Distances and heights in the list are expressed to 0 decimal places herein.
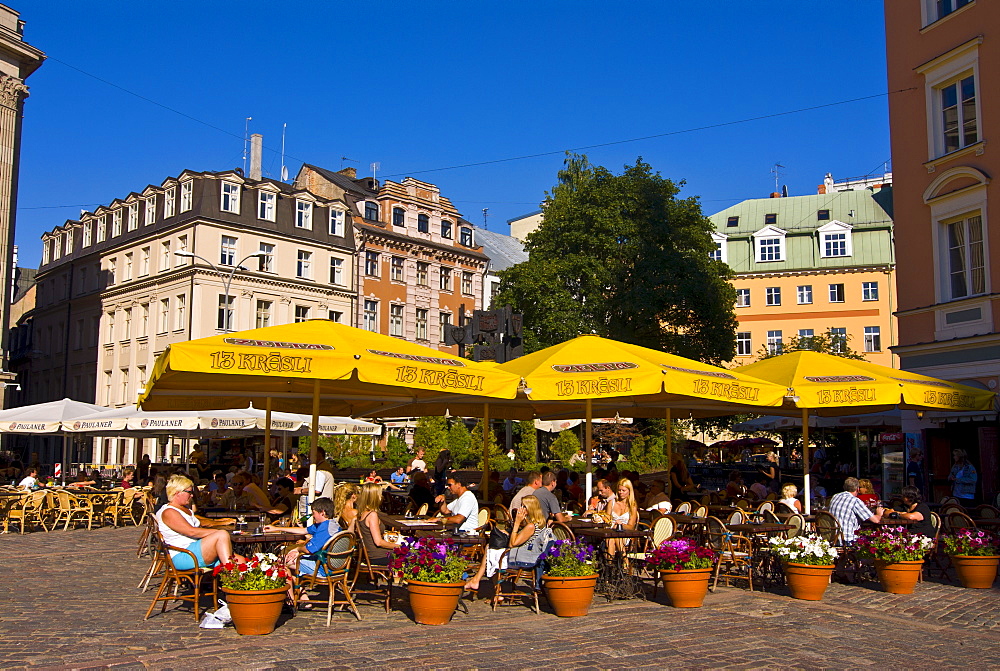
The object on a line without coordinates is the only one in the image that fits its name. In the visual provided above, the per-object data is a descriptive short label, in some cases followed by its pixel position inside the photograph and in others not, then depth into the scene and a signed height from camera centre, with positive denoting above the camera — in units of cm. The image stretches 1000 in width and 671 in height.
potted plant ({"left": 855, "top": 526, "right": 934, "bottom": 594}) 1088 -138
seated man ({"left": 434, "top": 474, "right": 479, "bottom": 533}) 1099 -90
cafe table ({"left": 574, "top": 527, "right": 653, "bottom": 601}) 1017 -153
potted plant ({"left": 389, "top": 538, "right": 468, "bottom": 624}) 859 -132
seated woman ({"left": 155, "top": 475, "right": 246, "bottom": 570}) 883 -98
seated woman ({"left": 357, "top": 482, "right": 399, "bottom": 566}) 971 -89
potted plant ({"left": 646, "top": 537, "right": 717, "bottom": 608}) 955 -138
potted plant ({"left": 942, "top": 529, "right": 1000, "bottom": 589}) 1129 -145
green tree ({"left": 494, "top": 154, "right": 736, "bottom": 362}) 3900 +729
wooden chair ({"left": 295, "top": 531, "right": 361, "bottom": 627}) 875 -126
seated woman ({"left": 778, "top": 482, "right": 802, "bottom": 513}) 1286 -81
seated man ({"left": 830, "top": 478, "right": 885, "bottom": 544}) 1195 -97
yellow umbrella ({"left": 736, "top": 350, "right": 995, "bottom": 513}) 1278 +81
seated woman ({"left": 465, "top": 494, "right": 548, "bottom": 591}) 969 -104
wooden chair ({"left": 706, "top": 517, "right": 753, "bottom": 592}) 1089 -138
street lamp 4489 +634
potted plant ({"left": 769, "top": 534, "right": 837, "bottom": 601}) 1020 -140
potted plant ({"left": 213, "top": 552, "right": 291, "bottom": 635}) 793 -135
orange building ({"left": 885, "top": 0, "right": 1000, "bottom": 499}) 1928 +534
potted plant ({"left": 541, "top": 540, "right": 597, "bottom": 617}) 905 -140
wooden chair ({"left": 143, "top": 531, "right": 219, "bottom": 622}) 862 -134
